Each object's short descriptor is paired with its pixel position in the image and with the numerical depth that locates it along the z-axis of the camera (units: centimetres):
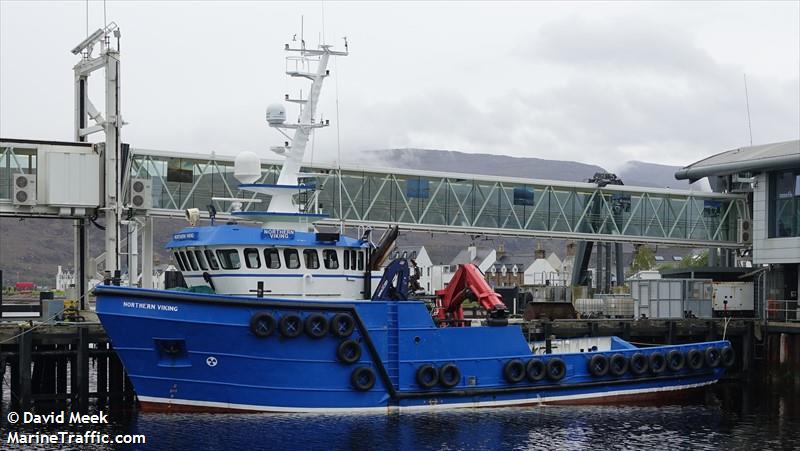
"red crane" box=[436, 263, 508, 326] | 3125
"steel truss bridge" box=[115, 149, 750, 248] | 3994
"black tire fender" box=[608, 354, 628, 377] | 3319
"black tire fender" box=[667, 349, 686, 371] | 3462
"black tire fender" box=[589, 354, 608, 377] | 3288
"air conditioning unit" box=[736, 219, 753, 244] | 4812
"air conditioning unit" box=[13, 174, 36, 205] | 3472
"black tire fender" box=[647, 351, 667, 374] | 3416
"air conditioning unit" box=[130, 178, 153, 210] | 3716
